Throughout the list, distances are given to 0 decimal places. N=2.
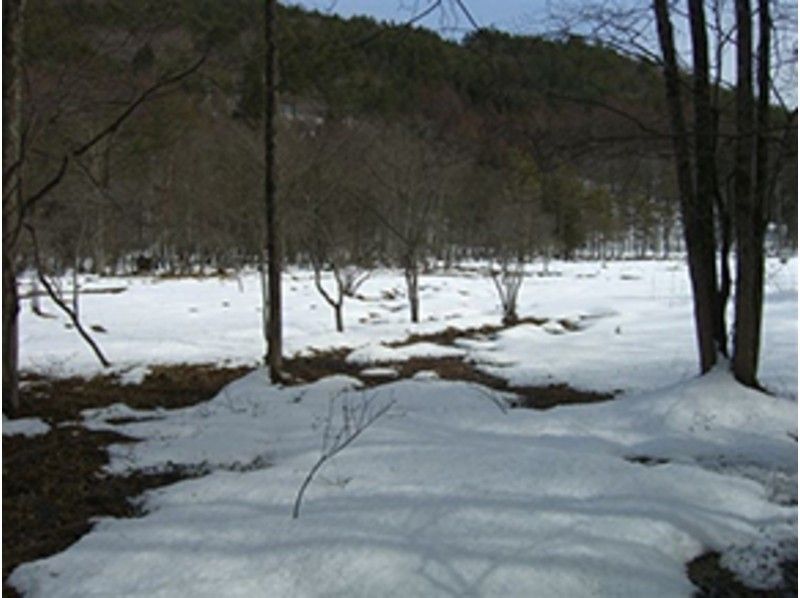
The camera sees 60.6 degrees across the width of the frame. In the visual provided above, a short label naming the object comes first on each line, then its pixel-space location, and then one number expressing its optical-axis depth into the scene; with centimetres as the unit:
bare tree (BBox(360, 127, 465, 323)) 2009
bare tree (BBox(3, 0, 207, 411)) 451
